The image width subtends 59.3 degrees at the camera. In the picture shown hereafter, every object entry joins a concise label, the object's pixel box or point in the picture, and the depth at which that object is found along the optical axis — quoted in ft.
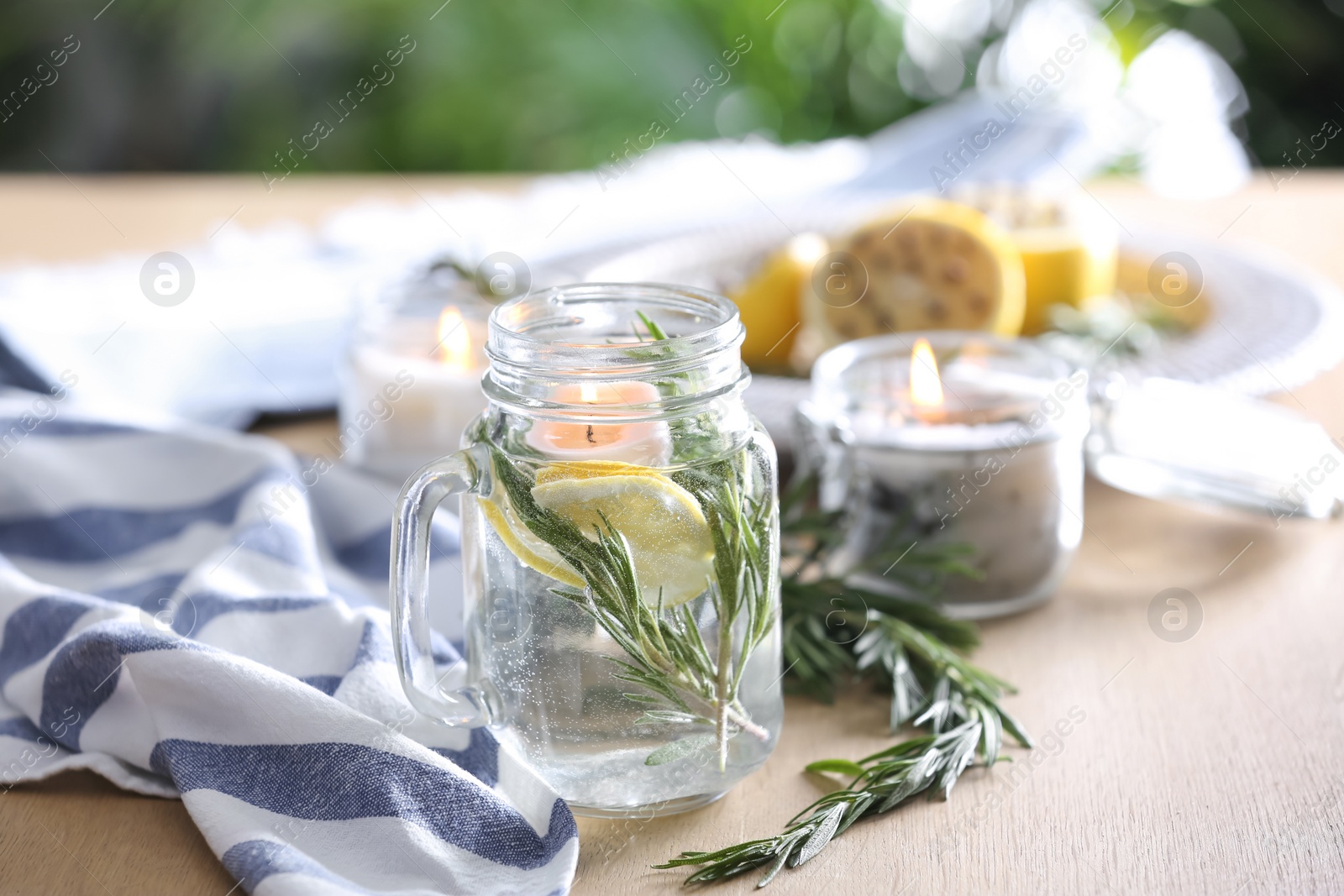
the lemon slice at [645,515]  1.65
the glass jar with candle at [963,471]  2.35
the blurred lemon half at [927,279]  3.22
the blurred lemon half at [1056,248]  3.49
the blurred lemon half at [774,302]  3.47
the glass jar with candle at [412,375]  2.91
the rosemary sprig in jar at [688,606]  1.66
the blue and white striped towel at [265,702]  1.73
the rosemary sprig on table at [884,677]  1.76
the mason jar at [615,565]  1.68
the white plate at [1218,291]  3.09
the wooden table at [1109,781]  1.72
